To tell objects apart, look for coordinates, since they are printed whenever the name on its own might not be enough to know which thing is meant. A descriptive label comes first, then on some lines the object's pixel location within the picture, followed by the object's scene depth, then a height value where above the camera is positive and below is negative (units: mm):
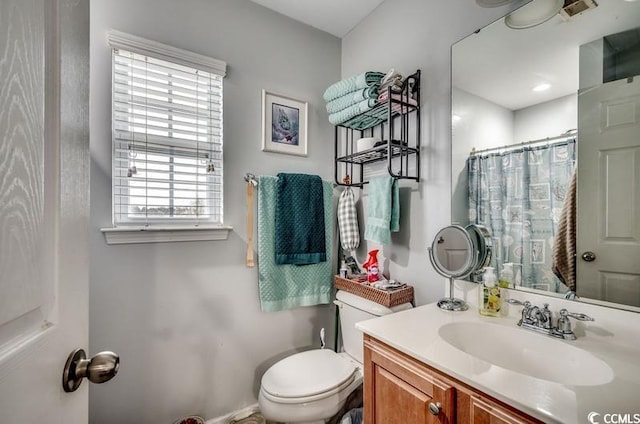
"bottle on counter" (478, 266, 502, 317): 1104 -324
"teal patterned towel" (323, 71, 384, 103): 1492 +701
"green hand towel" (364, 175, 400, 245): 1484 +11
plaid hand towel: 1779 -69
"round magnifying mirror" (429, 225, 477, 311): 1203 -194
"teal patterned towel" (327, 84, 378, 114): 1475 +627
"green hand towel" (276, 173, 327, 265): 1672 -48
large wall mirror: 886 +250
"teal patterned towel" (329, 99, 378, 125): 1486 +561
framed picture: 1722 +547
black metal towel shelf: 1455 +457
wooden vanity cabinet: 682 -509
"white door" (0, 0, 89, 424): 330 +9
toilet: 1216 -780
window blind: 1361 +357
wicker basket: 1385 -417
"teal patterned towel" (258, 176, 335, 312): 1654 -369
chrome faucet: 903 -360
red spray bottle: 1588 -313
